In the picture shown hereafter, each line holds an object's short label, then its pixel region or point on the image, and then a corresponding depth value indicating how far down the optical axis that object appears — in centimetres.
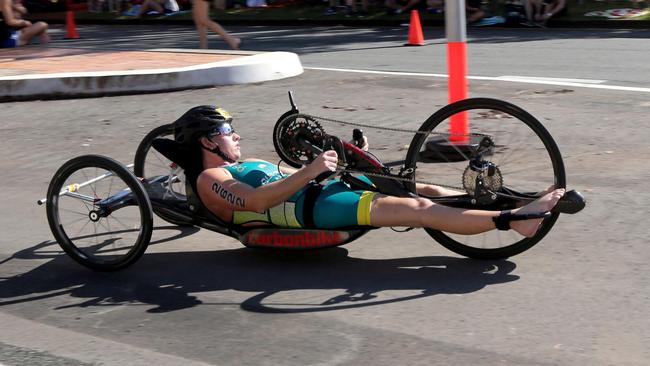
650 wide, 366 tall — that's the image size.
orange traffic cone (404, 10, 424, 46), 1658
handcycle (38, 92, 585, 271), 553
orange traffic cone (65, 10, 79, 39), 2122
